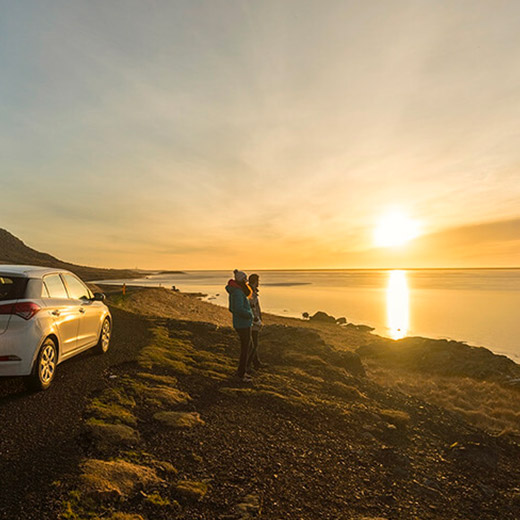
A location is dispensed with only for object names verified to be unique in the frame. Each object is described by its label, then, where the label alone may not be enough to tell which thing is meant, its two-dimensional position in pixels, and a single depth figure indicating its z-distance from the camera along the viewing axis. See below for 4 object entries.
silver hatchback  6.30
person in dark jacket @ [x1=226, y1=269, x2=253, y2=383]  9.02
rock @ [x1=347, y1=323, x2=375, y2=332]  35.62
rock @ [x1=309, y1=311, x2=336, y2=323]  40.09
